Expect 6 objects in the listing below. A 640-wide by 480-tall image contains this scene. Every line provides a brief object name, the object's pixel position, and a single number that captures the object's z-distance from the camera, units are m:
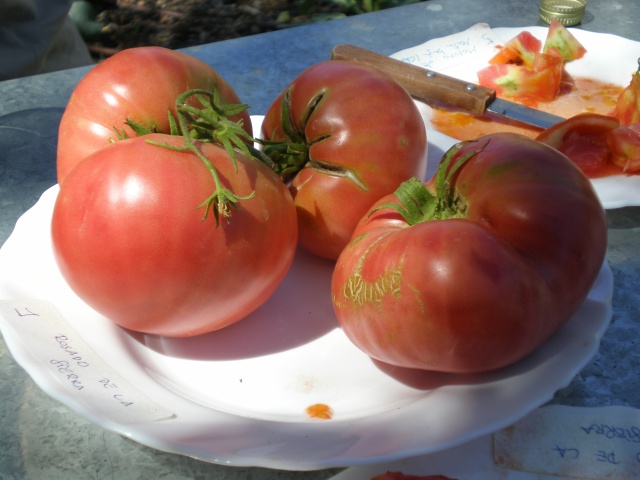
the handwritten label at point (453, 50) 0.47
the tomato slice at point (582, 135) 0.36
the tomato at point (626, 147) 0.35
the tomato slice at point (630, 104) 0.39
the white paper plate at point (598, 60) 0.46
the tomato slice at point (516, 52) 0.47
